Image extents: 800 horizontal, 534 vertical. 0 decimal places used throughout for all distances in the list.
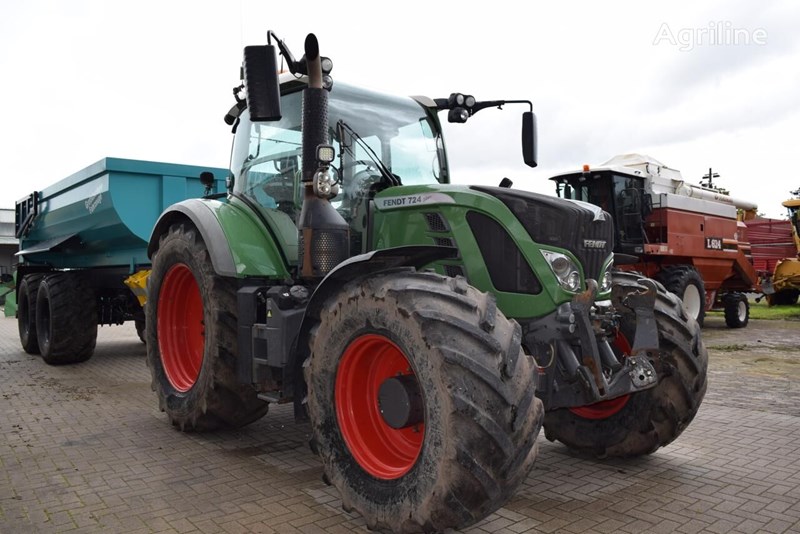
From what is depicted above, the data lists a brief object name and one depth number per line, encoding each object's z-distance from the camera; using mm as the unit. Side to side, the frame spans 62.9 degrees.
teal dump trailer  7566
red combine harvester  12539
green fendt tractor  2848
